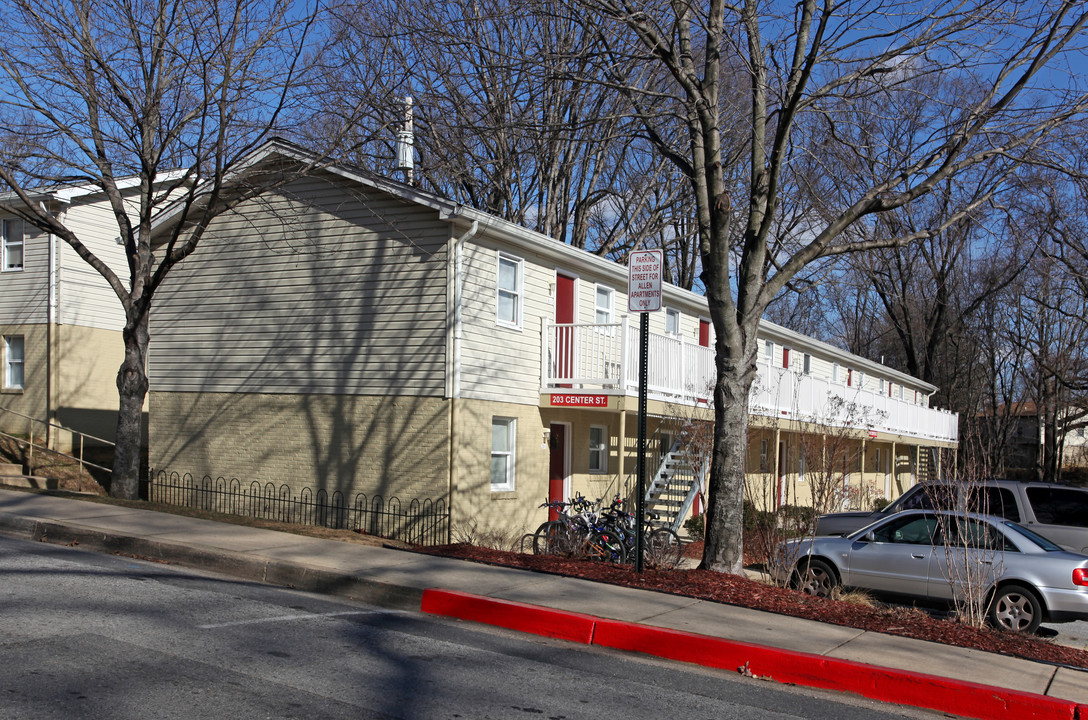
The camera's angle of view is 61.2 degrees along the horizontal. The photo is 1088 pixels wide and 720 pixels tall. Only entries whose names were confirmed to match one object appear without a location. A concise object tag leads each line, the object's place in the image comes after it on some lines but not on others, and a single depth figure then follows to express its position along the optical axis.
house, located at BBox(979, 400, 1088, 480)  47.22
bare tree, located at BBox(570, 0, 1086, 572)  10.86
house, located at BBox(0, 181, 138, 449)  22.94
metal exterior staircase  18.89
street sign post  9.38
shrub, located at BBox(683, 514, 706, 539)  21.58
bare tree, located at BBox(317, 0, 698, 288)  23.50
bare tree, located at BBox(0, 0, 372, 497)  14.71
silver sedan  10.87
